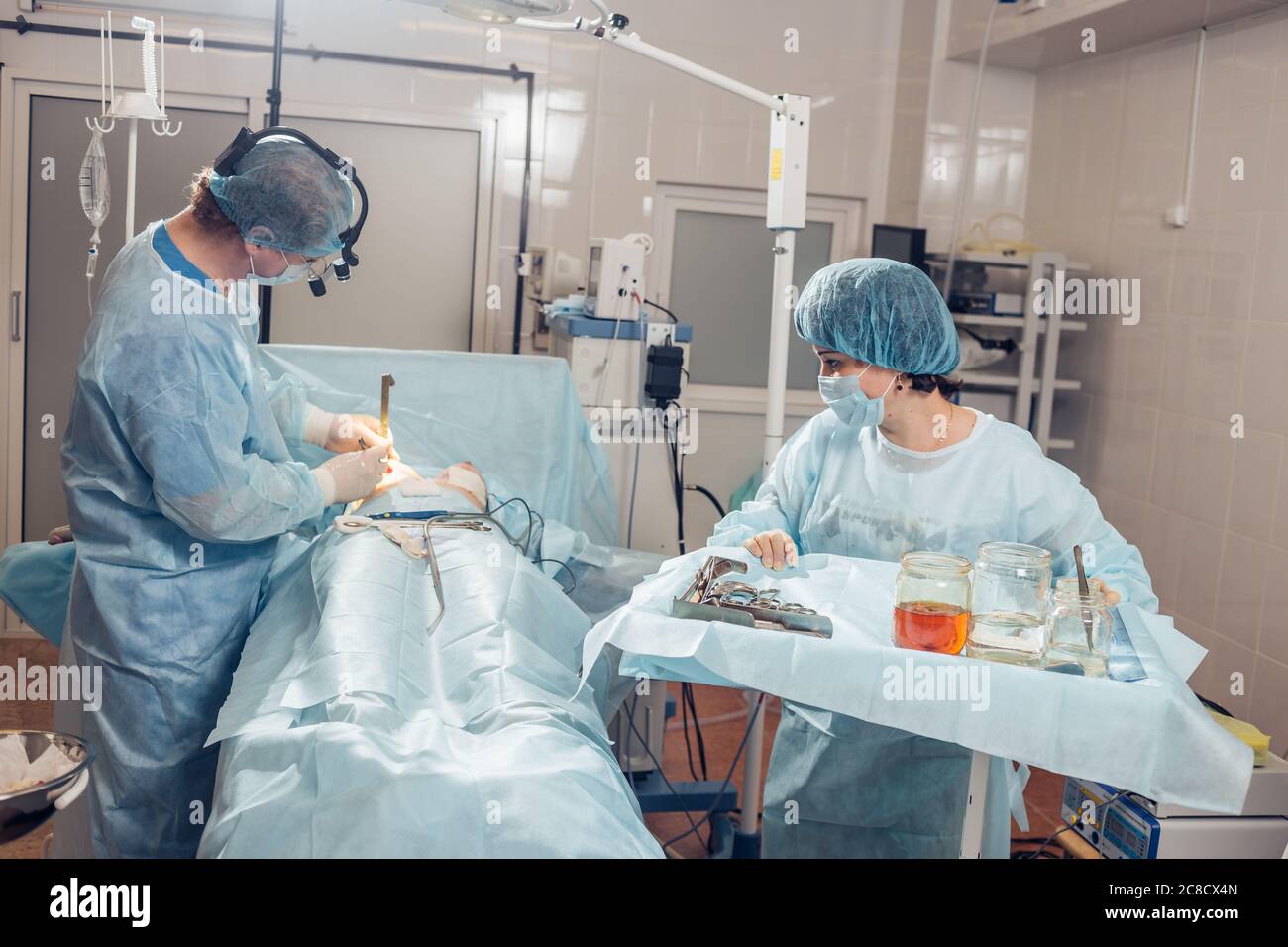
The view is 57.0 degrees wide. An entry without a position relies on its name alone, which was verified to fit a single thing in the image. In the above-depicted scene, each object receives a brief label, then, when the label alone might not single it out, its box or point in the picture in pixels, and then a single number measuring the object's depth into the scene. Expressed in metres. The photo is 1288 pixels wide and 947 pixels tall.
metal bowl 1.36
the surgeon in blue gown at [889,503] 1.92
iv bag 3.01
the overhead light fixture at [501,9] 2.01
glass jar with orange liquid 1.48
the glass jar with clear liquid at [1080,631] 1.44
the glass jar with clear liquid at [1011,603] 1.47
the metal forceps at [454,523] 2.13
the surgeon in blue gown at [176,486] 1.82
